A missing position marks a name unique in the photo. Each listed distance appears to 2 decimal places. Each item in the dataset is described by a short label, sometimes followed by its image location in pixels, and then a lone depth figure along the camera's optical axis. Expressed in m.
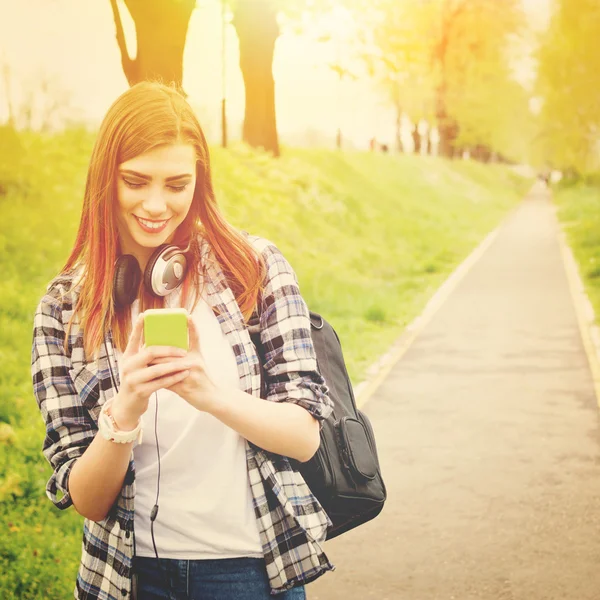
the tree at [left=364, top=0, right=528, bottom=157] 38.19
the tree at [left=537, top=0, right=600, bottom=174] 24.00
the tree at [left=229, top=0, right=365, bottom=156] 15.43
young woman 1.85
